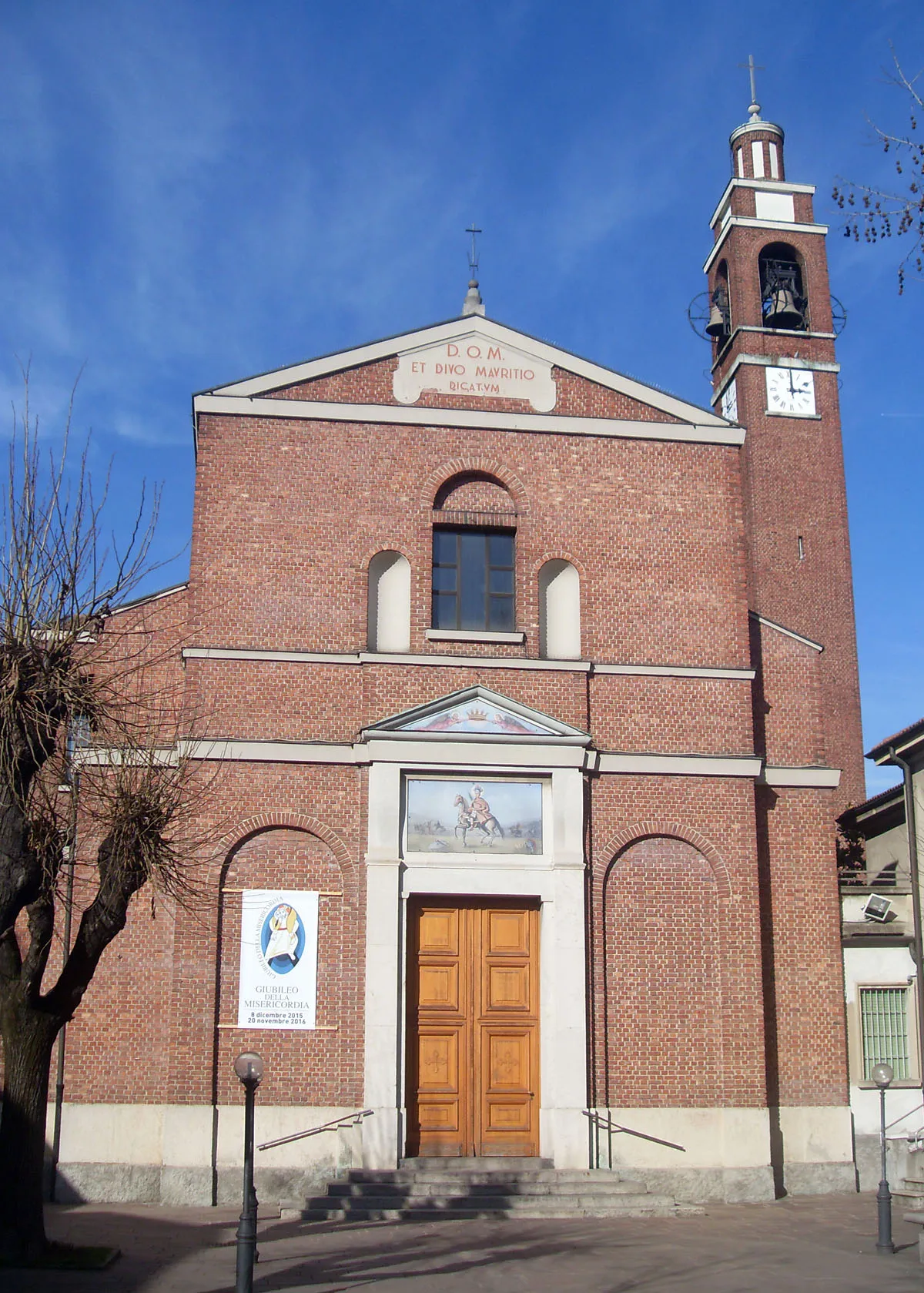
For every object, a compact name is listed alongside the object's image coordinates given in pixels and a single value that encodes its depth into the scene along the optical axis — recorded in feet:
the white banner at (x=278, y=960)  54.75
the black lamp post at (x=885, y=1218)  45.75
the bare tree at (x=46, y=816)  41.16
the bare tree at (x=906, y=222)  30.68
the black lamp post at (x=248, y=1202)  36.24
